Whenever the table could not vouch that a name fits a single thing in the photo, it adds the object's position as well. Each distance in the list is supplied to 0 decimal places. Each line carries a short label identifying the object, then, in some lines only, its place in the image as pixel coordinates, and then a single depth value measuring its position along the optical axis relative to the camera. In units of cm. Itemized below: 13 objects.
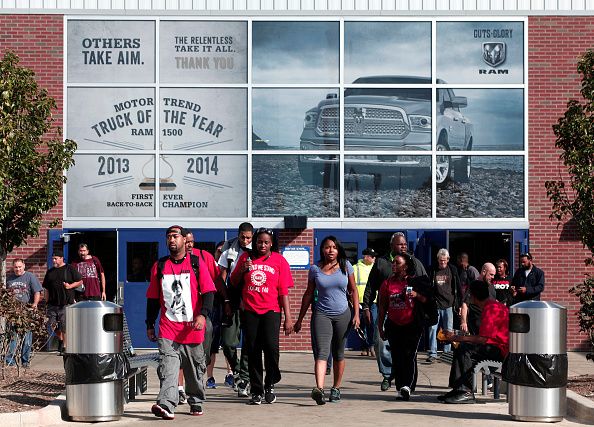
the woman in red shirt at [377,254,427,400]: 1388
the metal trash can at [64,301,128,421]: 1218
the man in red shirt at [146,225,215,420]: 1229
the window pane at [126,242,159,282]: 2169
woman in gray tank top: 1350
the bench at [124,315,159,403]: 1356
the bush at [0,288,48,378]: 1538
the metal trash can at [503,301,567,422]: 1212
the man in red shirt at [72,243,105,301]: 1900
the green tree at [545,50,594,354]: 1566
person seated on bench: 1339
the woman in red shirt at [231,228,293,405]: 1330
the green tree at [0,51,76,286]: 1766
